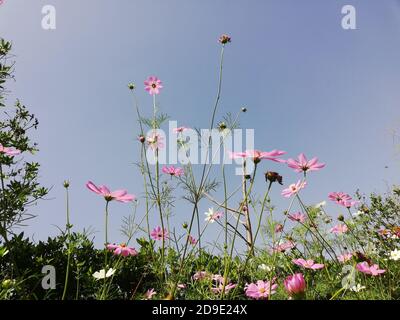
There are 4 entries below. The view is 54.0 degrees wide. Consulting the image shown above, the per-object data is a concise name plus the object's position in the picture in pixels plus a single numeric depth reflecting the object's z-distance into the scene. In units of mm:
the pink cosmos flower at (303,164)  1323
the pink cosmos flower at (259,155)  1046
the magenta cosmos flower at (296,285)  971
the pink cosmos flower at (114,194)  1108
